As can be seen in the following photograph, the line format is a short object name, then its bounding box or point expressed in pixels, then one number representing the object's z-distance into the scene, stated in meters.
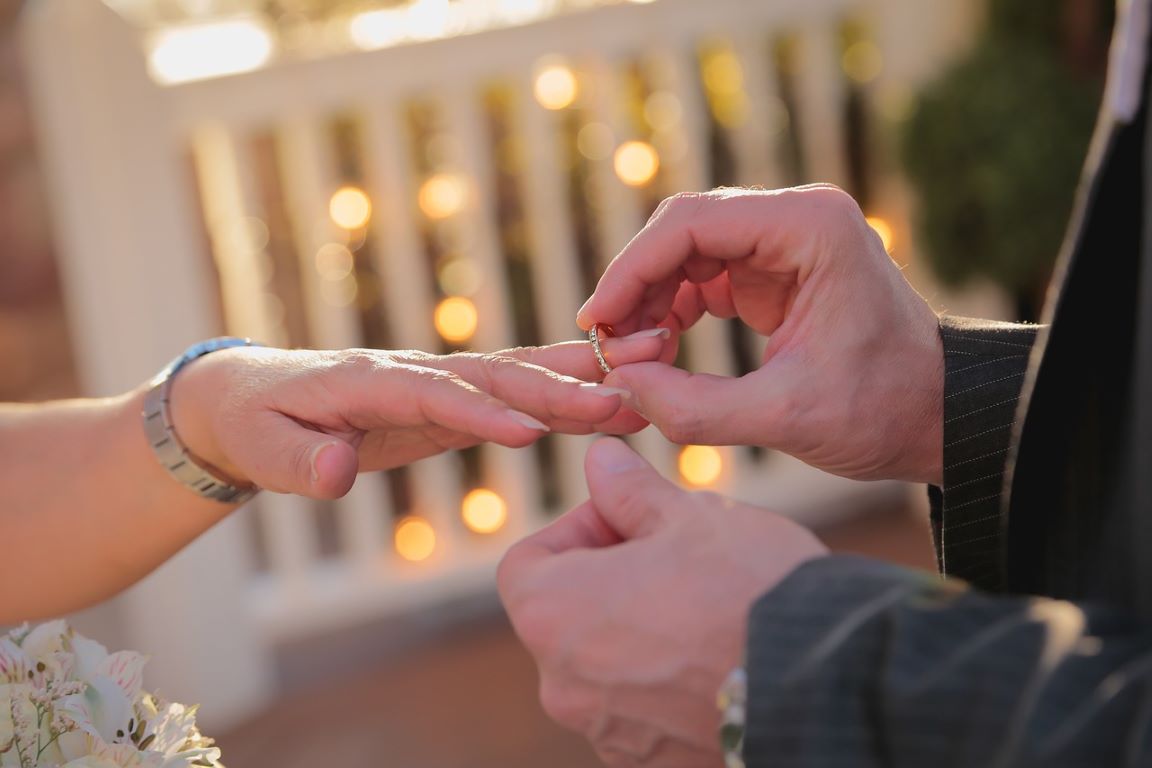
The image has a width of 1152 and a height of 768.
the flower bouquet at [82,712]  0.67
